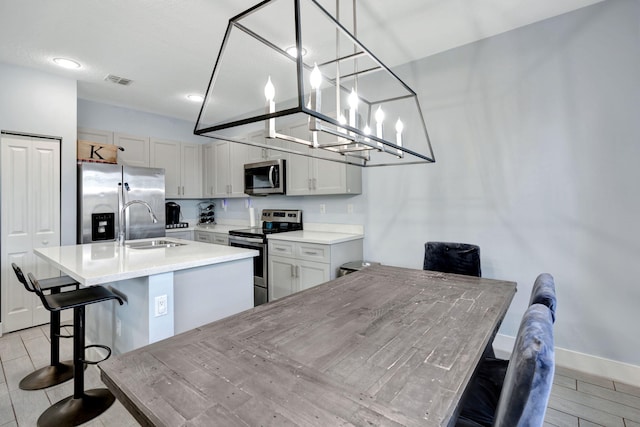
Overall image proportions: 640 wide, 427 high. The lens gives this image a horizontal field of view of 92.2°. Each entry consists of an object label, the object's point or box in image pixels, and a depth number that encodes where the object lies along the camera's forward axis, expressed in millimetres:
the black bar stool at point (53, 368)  2180
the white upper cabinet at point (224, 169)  4609
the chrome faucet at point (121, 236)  2684
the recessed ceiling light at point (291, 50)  2816
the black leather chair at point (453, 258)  2297
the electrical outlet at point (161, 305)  1884
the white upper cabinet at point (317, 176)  3389
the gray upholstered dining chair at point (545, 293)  1193
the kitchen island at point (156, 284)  1854
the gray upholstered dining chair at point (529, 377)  702
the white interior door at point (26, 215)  3074
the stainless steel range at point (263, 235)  3633
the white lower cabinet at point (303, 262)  3148
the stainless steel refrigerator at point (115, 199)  3479
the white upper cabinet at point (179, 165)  4661
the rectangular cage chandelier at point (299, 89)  1256
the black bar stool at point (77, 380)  1801
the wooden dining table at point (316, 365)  739
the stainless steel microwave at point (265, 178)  3934
